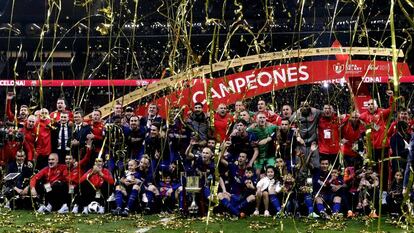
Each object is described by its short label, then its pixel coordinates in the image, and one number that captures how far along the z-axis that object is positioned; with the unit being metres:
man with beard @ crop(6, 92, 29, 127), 9.37
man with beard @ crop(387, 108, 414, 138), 7.76
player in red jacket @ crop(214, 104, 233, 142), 8.34
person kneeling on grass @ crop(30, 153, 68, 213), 8.30
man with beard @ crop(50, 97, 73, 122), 8.69
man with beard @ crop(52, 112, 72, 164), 8.70
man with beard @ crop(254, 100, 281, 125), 8.43
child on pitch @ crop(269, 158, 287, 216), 7.66
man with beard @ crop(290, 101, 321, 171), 7.97
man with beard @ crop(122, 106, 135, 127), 8.59
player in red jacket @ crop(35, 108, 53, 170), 8.91
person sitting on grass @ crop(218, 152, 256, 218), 7.64
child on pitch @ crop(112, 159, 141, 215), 7.95
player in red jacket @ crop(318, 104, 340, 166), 8.13
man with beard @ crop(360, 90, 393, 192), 7.90
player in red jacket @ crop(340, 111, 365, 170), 8.04
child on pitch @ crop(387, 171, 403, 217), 7.44
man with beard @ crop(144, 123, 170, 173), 8.31
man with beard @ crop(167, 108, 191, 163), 8.30
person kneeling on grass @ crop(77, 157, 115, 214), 8.31
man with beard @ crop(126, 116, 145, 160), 8.42
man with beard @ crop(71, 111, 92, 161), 8.58
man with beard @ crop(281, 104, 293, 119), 8.15
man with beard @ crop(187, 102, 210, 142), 8.09
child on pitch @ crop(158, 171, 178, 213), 8.10
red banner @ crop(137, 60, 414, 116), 11.33
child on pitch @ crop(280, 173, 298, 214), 7.59
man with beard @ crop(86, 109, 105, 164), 8.66
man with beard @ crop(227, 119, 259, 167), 8.12
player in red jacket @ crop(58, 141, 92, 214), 8.24
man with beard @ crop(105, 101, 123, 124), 8.88
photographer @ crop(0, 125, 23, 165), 9.12
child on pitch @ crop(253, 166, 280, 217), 7.70
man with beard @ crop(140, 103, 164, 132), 8.48
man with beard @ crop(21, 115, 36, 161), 8.95
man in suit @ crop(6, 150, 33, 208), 8.59
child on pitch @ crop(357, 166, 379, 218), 7.59
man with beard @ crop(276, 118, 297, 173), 7.93
